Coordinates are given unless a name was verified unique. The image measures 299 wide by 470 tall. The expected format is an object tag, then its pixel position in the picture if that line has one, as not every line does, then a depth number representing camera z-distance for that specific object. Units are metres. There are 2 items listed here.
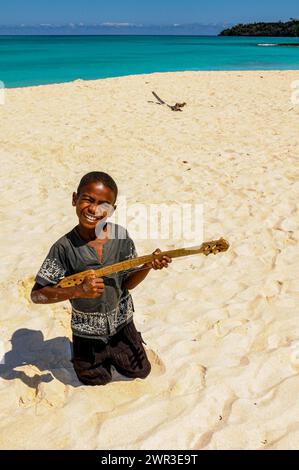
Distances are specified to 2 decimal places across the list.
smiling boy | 2.21
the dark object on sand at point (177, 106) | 12.41
